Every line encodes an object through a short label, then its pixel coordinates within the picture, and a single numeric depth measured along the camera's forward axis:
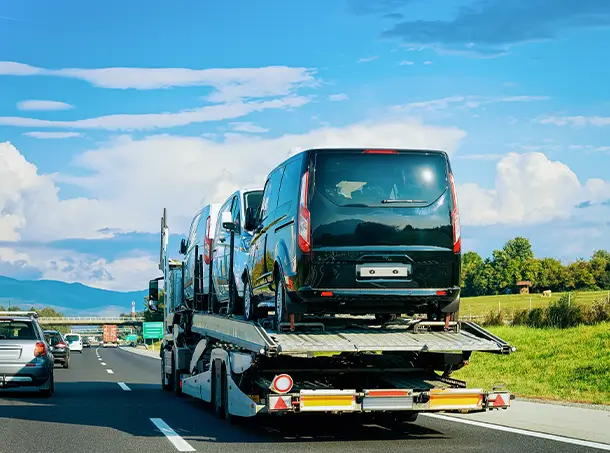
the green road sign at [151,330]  66.46
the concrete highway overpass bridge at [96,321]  176.88
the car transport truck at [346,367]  10.44
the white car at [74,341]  65.25
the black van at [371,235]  11.06
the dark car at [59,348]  34.56
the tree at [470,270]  174.75
